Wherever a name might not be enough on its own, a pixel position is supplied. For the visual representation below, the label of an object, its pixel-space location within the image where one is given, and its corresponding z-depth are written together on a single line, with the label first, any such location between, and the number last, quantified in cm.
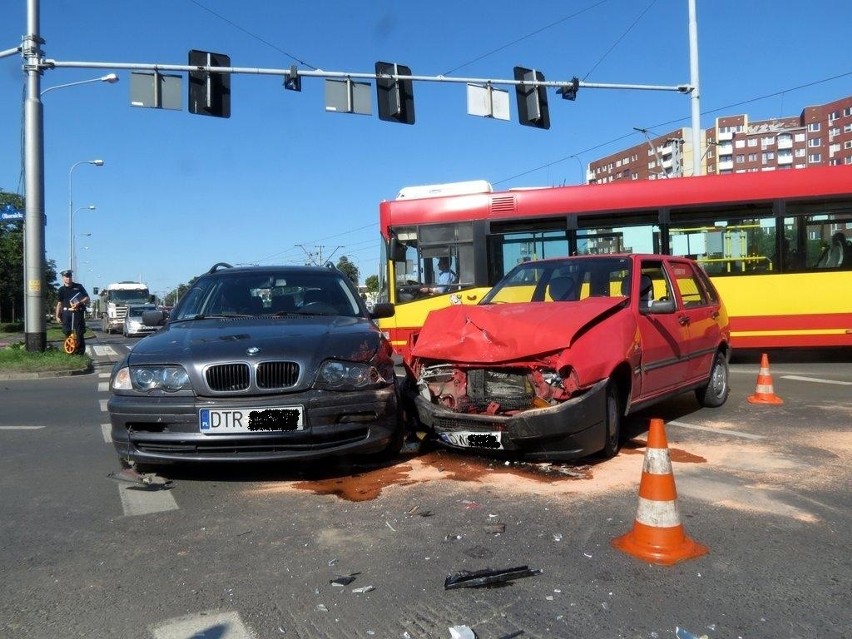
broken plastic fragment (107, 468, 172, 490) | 506
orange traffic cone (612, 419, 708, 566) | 355
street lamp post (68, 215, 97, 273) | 4666
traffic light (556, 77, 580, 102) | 1708
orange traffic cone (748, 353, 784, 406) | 832
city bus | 1210
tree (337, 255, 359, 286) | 6939
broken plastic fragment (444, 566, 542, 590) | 329
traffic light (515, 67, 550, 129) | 1673
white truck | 4062
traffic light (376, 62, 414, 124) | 1588
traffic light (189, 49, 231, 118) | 1510
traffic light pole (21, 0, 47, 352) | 1526
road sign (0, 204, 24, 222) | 1694
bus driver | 1292
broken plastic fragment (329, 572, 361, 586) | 334
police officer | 1633
